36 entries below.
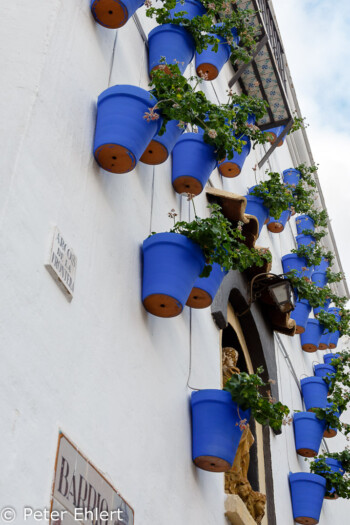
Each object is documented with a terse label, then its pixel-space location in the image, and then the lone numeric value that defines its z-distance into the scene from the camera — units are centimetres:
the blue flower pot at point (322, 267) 1255
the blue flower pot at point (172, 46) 504
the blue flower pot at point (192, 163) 504
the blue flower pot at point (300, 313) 938
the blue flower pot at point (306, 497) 743
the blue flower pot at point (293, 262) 1002
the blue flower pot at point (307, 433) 820
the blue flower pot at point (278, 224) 970
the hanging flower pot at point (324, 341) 1124
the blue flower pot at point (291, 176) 1171
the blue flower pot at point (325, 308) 1112
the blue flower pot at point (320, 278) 1212
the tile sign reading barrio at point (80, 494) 268
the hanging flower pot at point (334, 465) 820
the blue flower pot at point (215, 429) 444
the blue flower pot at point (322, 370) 1122
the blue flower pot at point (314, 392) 945
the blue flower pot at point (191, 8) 538
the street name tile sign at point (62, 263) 308
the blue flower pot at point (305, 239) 1170
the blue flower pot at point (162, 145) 448
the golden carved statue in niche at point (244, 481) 572
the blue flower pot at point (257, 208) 763
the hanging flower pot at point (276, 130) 1004
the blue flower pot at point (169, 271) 412
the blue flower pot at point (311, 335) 1045
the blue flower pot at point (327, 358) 1219
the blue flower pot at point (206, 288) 473
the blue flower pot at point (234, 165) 716
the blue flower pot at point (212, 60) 650
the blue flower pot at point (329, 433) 930
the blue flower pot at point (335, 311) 1175
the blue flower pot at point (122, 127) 386
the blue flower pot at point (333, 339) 1165
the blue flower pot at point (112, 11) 427
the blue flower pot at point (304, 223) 1222
